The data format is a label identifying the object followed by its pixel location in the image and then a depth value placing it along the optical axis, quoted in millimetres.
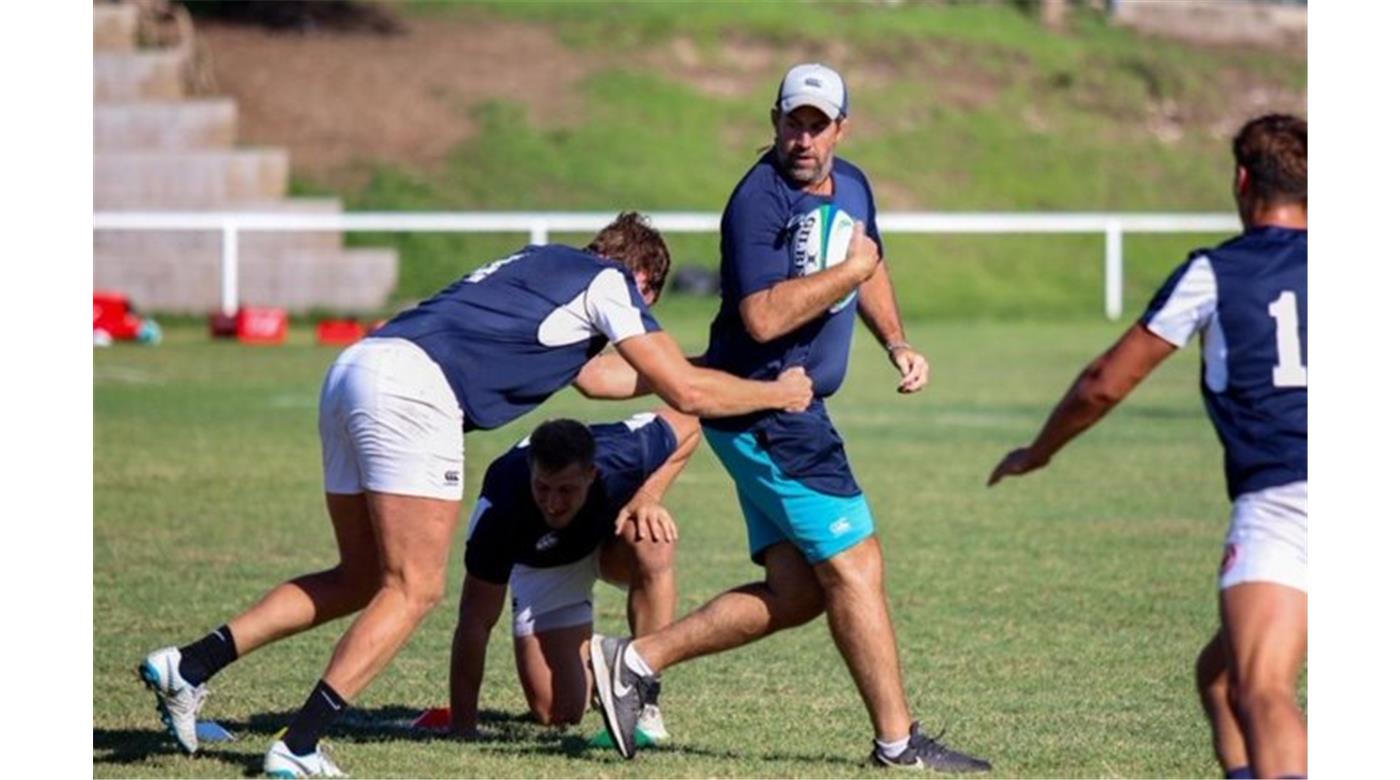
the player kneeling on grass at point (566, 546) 17062
